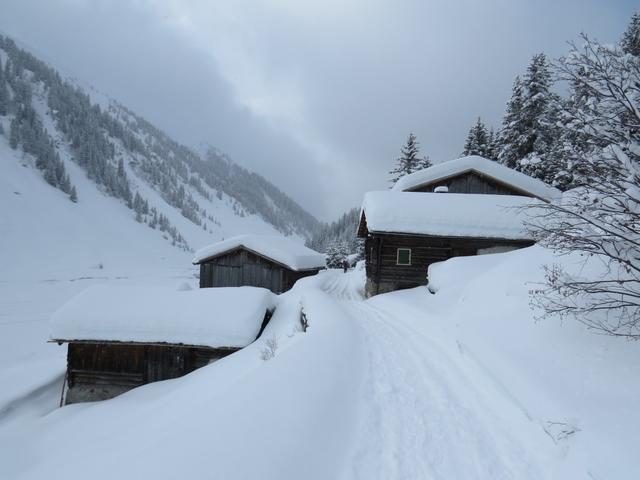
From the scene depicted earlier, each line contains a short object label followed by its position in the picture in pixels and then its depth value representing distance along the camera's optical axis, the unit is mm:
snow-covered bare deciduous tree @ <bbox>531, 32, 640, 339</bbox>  3730
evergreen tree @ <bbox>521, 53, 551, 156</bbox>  24859
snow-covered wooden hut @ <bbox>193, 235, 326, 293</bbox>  23828
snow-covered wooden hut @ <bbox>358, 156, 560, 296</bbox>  15945
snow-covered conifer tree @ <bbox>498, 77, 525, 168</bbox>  26625
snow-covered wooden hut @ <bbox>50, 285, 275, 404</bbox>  11453
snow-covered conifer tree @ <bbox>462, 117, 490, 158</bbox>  33688
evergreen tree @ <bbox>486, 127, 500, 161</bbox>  30356
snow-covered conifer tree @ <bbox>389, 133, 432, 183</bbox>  35688
